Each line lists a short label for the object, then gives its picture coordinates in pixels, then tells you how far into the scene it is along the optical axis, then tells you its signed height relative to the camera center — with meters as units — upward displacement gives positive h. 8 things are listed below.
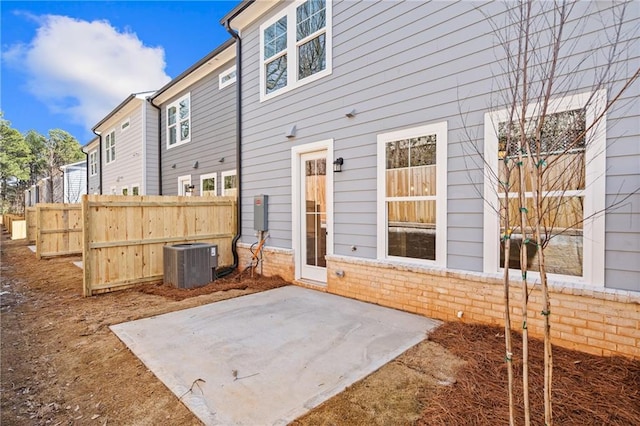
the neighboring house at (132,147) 11.49 +2.46
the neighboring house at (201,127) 8.45 +2.50
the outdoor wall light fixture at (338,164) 5.00 +0.71
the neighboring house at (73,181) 22.64 +1.99
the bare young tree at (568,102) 2.83 +1.05
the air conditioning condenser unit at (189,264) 5.68 -1.07
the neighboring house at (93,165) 17.06 +2.52
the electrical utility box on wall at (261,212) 6.47 -0.09
